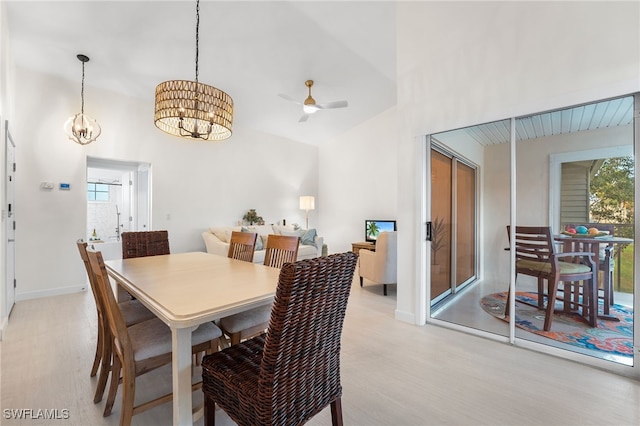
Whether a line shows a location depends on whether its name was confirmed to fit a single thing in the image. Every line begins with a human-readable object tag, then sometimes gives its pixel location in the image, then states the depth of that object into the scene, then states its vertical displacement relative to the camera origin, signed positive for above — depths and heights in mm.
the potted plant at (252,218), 5898 -107
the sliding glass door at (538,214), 2076 -5
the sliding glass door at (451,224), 2998 -115
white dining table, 1165 -399
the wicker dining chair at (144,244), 2658 -306
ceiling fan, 4148 +1611
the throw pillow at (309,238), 5406 -485
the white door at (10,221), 2889 -93
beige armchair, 3764 -648
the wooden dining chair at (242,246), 2564 -312
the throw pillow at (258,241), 4922 -505
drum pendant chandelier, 2010 +783
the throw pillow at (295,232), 5441 -381
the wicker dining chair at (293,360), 994 -612
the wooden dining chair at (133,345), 1247 -664
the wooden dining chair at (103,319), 1581 -682
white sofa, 4609 -466
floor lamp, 6738 +264
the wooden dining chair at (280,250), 2279 -308
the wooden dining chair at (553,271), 2295 -489
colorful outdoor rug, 2062 -937
